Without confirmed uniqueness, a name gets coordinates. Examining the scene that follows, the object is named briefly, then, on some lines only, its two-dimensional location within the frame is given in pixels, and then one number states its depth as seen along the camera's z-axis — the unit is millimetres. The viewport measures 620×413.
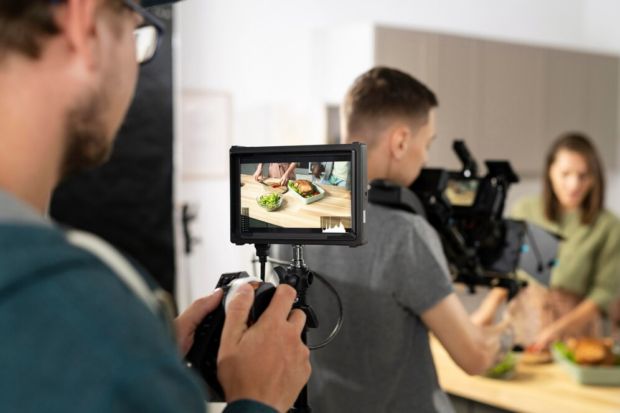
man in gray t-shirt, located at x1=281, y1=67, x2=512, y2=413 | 1010
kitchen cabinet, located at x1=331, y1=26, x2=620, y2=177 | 3055
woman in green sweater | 2762
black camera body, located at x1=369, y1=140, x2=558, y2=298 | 1191
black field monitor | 695
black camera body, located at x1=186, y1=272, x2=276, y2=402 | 604
